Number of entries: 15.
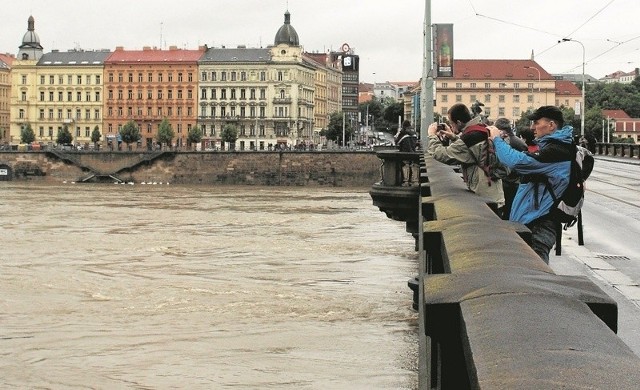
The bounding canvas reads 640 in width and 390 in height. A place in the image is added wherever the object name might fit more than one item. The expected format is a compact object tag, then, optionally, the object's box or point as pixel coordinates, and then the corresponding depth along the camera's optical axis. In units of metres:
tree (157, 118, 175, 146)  129.25
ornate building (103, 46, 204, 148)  137.50
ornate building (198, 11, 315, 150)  134.88
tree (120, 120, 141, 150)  128.25
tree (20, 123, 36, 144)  131.38
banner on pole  34.56
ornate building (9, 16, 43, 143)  139.12
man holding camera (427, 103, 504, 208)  8.38
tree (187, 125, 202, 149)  129.25
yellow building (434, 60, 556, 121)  149.12
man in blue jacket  7.23
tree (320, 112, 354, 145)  143.00
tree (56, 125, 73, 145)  130.25
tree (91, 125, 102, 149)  130.75
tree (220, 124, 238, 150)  128.30
